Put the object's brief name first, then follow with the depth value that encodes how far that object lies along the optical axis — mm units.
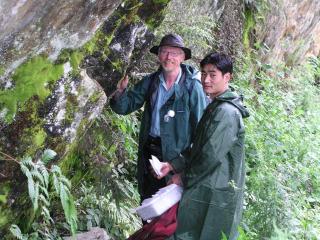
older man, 4797
